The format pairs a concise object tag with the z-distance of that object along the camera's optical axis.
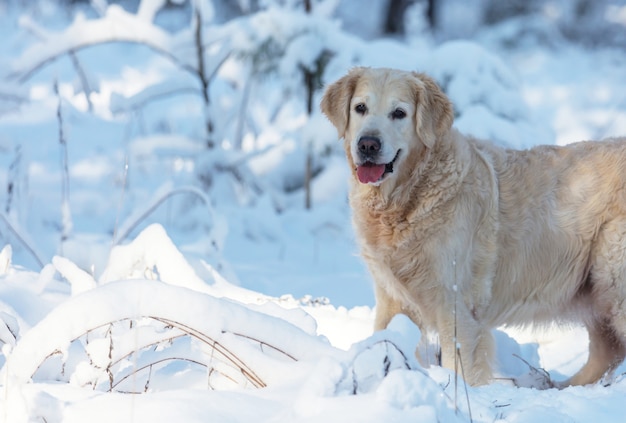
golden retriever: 7.06
